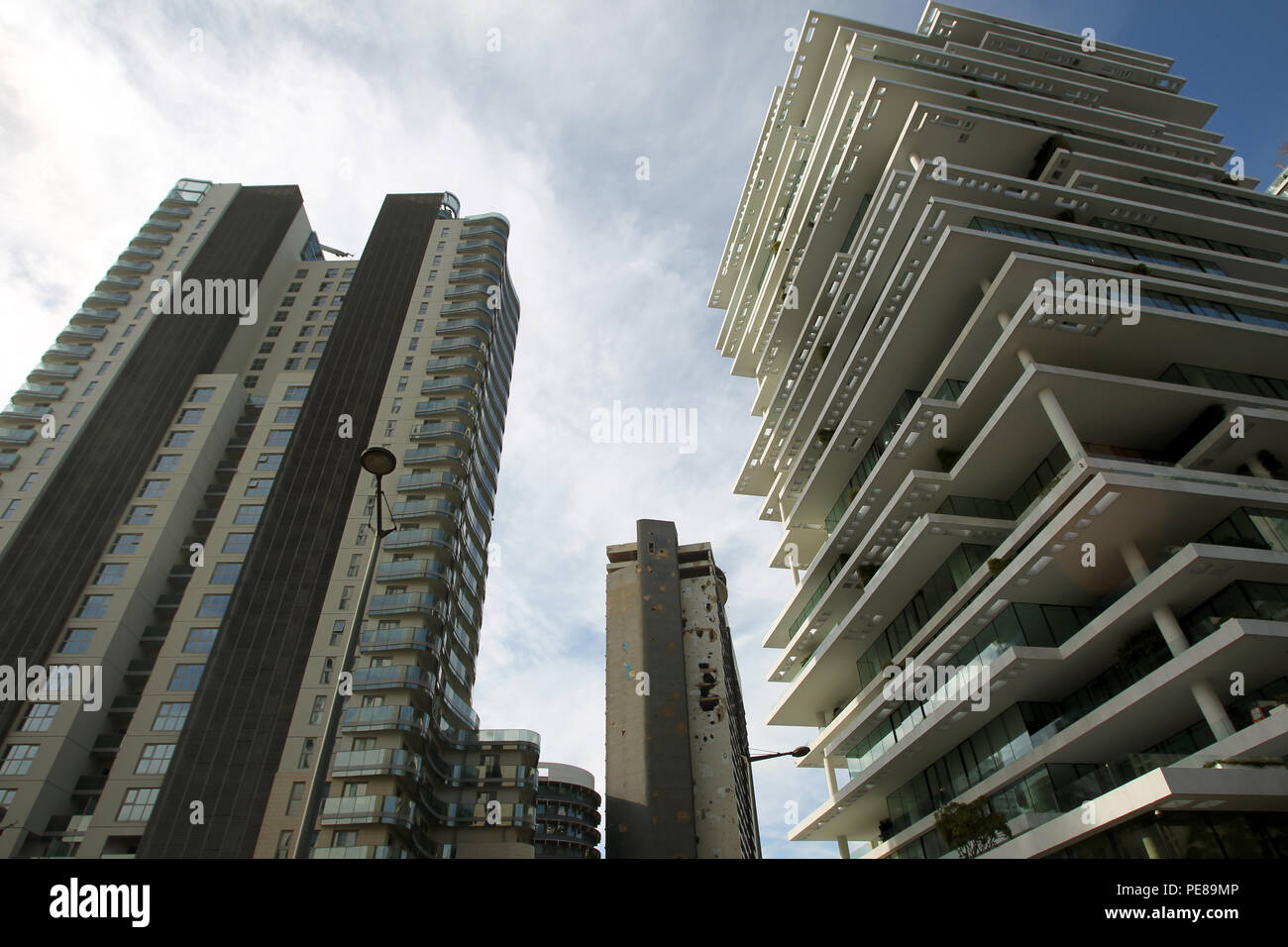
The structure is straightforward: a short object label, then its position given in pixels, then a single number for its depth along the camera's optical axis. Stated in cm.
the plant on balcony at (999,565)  2614
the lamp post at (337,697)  1165
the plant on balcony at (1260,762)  1791
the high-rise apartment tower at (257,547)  4681
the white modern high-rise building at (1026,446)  2114
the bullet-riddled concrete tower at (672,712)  6569
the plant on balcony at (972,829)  2341
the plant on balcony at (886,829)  3383
